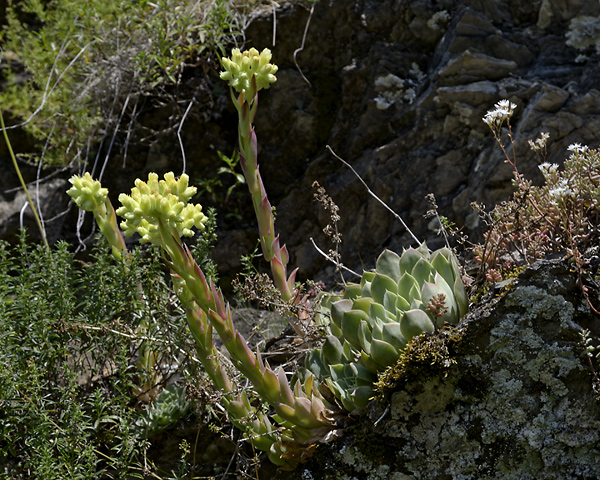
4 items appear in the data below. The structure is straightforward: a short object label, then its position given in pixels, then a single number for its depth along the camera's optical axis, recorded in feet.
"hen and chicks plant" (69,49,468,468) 6.07
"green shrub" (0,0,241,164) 13.43
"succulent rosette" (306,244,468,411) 6.58
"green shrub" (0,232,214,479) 7.16
